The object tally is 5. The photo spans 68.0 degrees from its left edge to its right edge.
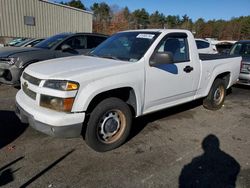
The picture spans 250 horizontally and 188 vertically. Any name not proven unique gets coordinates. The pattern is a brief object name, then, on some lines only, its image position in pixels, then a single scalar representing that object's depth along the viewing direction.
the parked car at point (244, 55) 6.03
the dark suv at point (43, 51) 4.75
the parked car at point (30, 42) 8.96
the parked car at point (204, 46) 8.44
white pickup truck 2.43
